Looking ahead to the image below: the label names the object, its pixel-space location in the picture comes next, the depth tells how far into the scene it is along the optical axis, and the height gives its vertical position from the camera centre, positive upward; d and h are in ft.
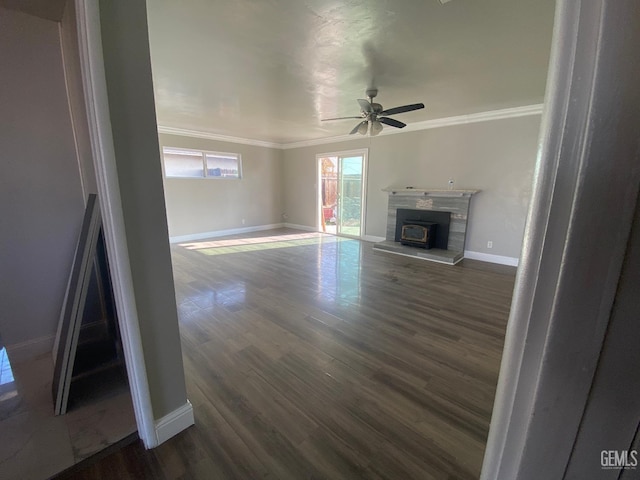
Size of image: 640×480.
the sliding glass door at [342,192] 21.17 -0.19
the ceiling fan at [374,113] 10.32 +3.13
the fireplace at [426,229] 16.56 -2.36
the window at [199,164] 19.13 +1.94
